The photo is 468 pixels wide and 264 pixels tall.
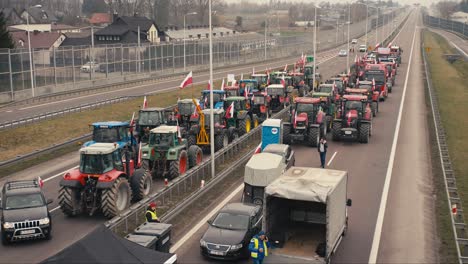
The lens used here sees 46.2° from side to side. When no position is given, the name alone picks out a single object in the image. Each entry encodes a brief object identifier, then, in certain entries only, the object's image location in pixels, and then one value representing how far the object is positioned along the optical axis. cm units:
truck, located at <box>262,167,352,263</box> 1545
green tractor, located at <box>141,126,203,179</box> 2475
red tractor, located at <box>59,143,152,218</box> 1964
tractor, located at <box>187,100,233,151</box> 2981
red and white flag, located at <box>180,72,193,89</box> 2744
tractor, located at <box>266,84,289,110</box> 4381
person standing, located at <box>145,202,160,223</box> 1784
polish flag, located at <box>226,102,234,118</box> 3192
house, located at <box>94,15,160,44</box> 9400
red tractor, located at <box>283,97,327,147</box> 3259
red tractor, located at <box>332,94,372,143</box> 3347
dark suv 1773
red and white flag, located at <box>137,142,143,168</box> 2342
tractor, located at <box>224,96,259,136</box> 3462
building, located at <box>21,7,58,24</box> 13855
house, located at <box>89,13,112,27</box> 15062
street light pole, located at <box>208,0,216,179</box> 2444
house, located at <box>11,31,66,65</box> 8850
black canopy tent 1143
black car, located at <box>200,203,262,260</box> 1659
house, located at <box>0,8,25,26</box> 13441
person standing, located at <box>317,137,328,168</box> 2747
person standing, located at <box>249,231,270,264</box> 1529
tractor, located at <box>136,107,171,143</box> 2850
